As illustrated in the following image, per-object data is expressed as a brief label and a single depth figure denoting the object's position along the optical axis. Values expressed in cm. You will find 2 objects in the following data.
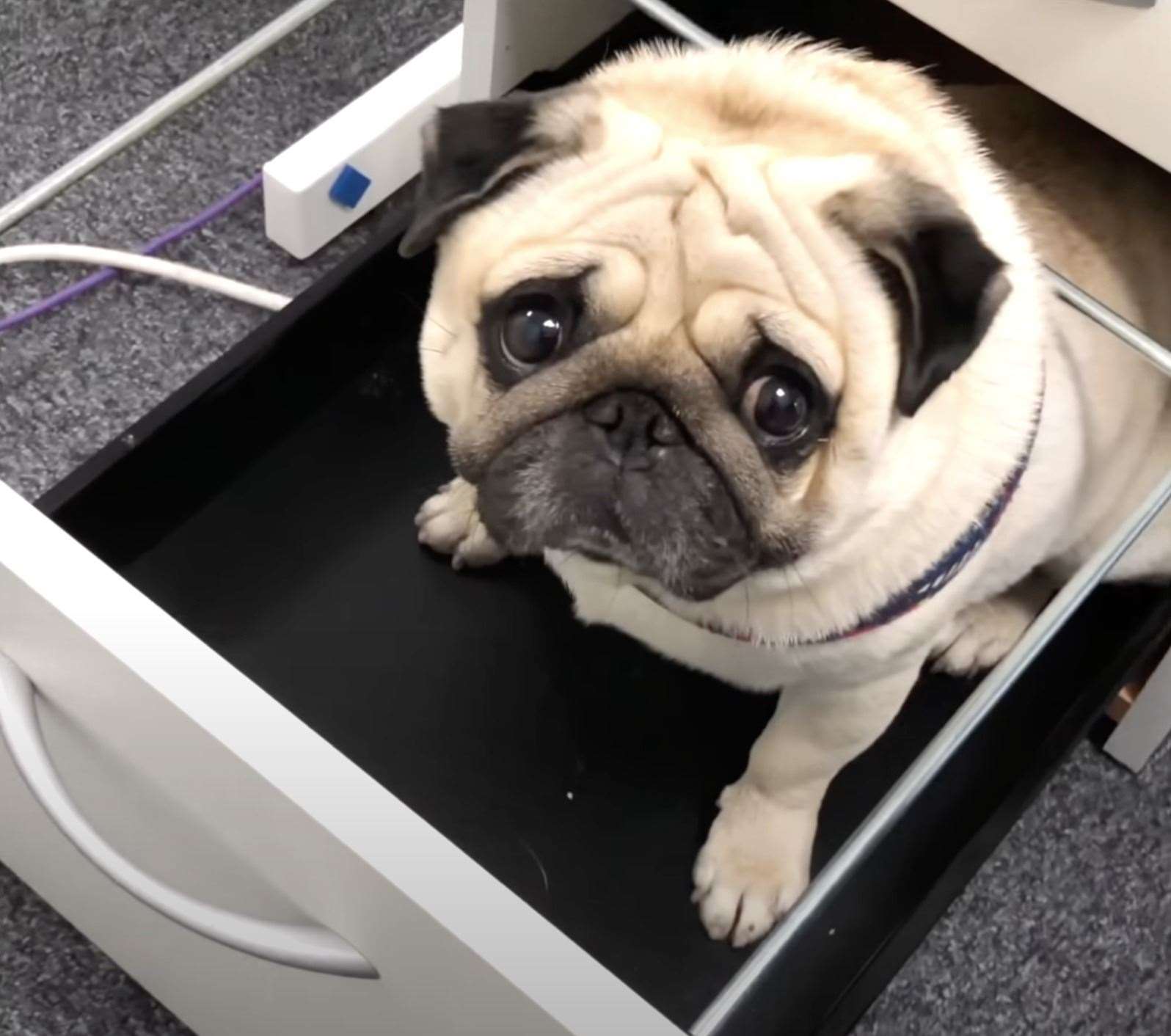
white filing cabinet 54
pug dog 68
